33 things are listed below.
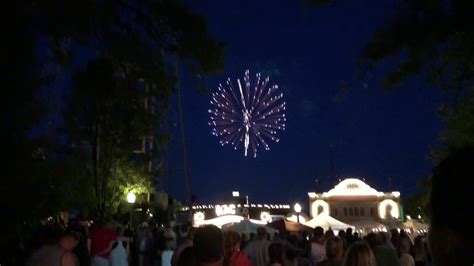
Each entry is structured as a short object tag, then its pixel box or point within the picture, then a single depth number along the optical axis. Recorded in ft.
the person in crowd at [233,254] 27.58
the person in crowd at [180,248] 31.00
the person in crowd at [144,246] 56.70
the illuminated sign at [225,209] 125.07
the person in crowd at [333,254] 25.04
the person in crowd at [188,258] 18.02
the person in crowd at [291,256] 34.42
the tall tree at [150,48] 28.40
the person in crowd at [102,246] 43.11
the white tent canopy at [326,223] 86.28
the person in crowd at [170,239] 49.85
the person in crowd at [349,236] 51.96
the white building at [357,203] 213.46
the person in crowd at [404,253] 33.50
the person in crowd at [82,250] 43.70
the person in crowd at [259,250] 38.46
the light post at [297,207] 90.53
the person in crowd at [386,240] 39.13
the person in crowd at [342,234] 50.60
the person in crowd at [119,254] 44.68
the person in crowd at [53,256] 26.37
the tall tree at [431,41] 28.40
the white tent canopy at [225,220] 87.12
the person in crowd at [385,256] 29.37
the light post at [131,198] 83.45
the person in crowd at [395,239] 38.58
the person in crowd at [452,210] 4.43
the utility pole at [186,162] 117.70
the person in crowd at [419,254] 40.55
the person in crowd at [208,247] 17.49
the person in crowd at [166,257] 47.55
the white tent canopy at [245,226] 66.90
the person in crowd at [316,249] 41.91
